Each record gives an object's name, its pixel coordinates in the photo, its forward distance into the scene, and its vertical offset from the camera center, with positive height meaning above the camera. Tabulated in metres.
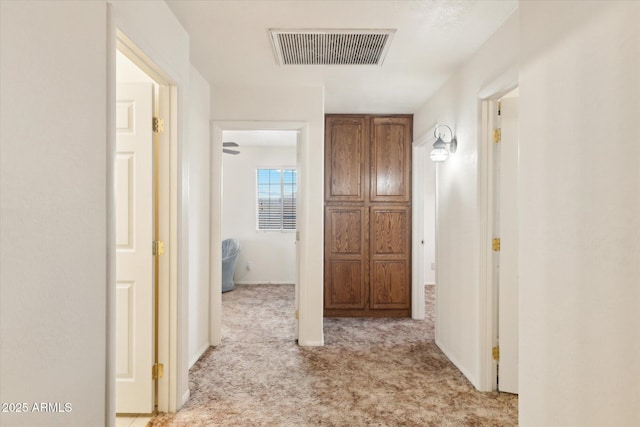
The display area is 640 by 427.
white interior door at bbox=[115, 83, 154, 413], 2.30 -0.15
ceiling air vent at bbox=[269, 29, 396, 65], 2.55 +1.21
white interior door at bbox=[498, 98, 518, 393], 2.71 -0.27
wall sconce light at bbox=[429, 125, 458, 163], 3.36 +0.59
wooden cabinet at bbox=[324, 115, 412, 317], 4.79 -0.05
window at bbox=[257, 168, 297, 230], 7.10 +0.27
